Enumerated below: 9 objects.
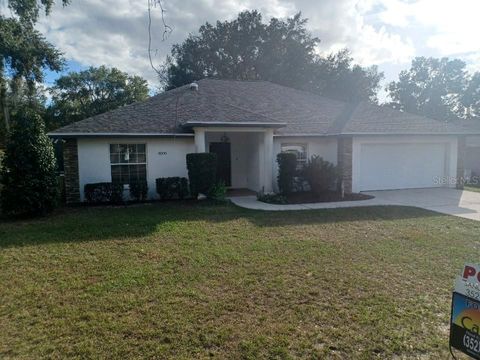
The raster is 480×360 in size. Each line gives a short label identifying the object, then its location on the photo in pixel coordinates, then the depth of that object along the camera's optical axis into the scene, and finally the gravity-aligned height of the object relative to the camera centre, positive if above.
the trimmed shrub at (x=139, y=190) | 12.43 -1.06
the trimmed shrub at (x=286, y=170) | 12.88 -0.39
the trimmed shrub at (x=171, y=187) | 12.63 -0.98
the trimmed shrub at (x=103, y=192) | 12.00 -1.08
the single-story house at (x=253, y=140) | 12.45 +0.84
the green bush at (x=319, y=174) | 13.33 -0.57
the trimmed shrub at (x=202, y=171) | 11.80 -0.35
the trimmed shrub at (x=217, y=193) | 11.95 -1.15
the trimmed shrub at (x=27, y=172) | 9.48 -0.25
